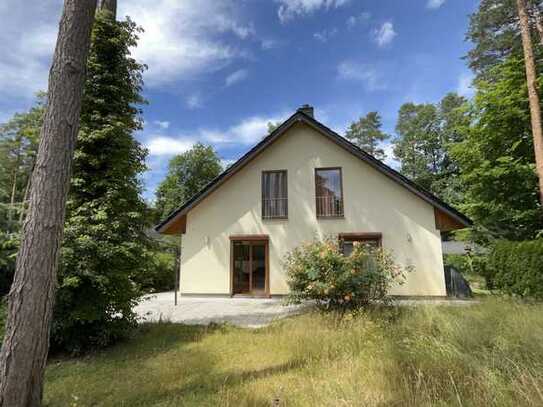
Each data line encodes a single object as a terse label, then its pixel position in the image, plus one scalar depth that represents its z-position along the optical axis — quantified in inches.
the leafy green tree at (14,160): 214.8
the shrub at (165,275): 601.5
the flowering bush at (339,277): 270.8
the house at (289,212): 424.2
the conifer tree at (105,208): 199.9
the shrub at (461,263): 479.0
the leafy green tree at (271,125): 1293.4
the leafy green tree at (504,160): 406.3
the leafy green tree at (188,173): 1186.6
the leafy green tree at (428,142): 1128.8
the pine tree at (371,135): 1352.1
